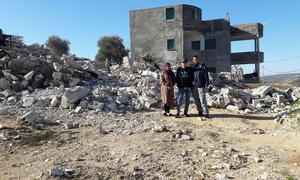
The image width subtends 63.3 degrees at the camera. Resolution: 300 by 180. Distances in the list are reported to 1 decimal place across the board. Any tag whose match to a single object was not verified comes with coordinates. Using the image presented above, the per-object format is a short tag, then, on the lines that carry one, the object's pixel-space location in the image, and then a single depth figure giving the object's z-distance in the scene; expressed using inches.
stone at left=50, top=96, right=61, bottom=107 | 270.9
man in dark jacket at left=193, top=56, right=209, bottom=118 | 241.7
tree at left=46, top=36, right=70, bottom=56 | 959.3
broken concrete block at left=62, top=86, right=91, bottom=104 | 265.6
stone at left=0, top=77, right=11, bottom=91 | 318.7
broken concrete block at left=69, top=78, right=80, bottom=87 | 340.2
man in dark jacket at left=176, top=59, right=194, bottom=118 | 245.6
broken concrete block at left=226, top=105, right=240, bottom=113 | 274.0
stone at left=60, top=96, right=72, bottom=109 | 265.5
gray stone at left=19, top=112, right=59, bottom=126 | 217.9
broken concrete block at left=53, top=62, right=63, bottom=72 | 355.0
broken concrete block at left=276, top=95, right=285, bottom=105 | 306.0
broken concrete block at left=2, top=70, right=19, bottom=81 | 328.4
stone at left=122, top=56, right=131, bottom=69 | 483.6
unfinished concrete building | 827.0
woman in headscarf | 254.8
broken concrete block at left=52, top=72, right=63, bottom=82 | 343.0
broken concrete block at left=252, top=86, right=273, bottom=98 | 335.8
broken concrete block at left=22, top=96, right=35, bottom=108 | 270.9
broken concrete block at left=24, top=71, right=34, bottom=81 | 333.0
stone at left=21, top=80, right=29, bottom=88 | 325.5
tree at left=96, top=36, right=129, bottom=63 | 990.6
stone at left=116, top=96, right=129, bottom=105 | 285.6
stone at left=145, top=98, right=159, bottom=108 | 287.0
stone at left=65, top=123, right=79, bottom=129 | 217.0
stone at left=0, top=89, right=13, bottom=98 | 296.8
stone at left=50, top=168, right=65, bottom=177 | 146.0
